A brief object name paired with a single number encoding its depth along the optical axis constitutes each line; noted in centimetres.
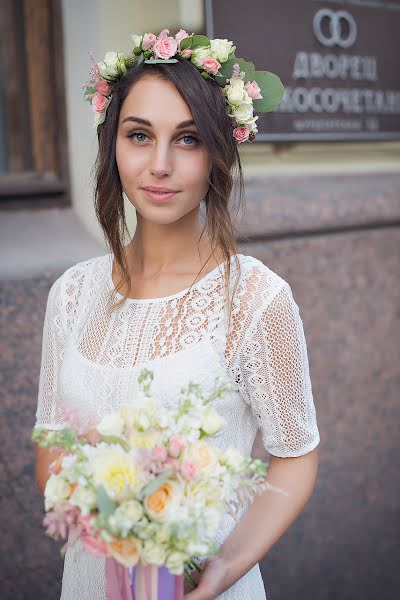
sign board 346
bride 187
